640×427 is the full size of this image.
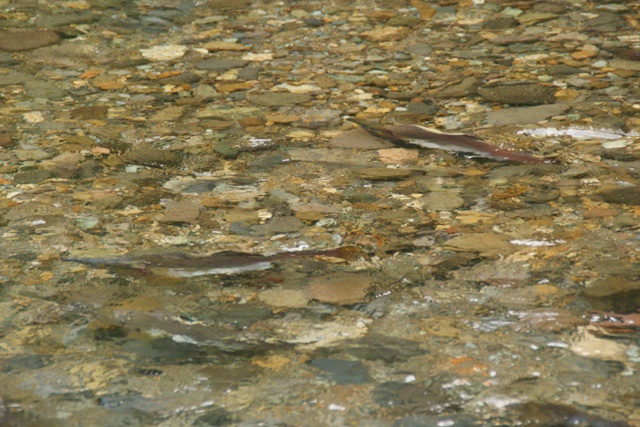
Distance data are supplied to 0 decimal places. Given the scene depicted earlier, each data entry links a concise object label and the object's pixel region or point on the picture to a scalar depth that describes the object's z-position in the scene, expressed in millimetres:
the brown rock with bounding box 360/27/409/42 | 7270
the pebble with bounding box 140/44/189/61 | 6992
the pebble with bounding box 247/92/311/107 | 6137
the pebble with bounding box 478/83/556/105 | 6020
